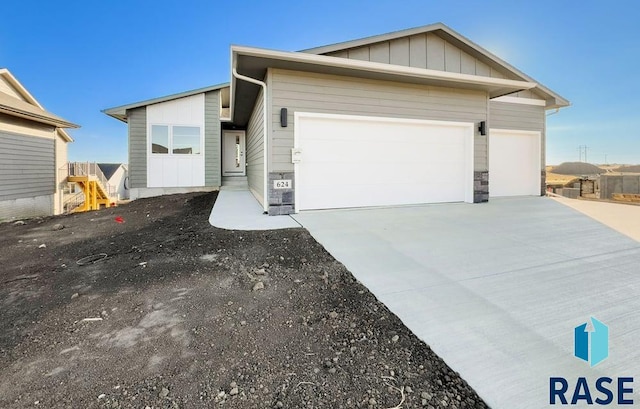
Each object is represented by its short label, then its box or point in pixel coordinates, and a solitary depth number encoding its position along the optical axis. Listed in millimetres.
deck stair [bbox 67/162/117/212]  14047
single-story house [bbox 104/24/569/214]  6051
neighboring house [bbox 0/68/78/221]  9797
